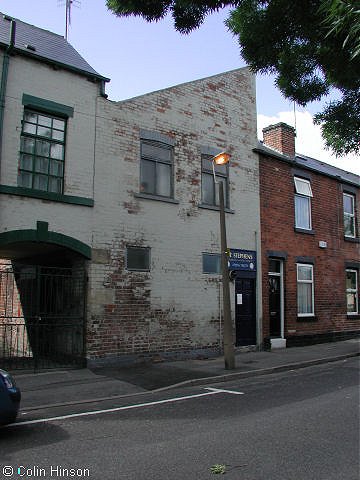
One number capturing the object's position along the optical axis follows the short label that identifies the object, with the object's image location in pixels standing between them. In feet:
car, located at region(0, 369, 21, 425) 18.90
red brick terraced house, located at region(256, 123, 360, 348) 51.49
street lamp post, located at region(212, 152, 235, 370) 35.96
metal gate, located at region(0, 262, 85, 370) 36.91
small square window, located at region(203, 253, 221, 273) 45.21
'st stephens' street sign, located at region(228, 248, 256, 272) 46.62
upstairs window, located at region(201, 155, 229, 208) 46.42
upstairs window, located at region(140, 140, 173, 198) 42.19
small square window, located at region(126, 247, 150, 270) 39.83
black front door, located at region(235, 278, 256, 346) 47.09
